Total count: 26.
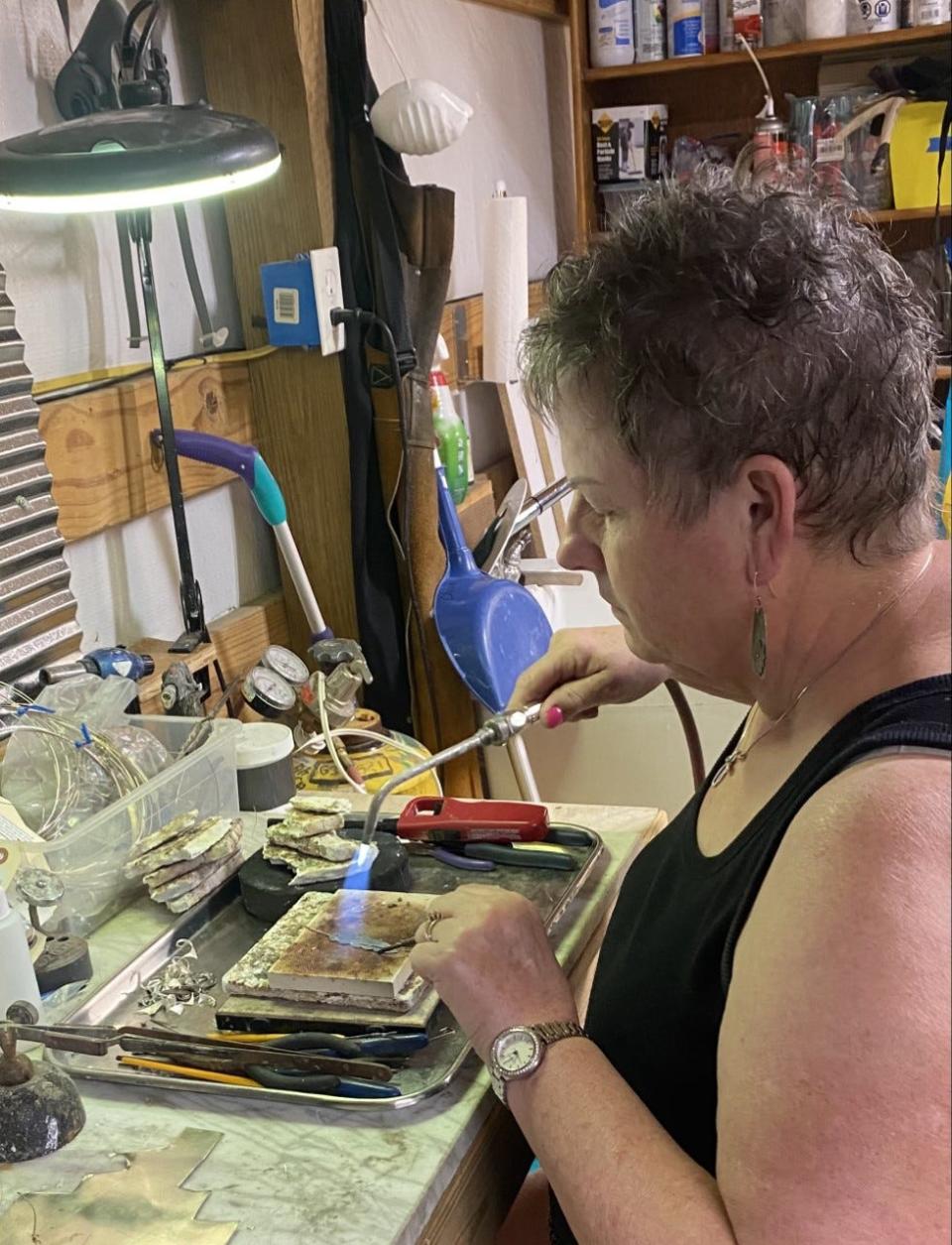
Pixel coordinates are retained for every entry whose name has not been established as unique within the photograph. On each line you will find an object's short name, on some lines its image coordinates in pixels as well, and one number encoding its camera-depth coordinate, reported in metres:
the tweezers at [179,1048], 0.85
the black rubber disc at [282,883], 1.10
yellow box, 2.55
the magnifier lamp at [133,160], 1.08
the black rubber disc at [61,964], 1.00
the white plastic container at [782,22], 2.59
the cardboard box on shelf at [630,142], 2.80
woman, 0.54
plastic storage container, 1.07
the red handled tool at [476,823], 1.19
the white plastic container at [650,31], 2.71
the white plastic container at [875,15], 2.51
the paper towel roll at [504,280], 2.12
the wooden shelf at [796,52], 2.52
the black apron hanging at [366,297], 1.63
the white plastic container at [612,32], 2.70
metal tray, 0.85
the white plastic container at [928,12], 2.47
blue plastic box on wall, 1.61
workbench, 0.75
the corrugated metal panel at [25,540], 1.23
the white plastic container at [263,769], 1.34
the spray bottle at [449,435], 1.99
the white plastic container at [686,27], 2.65
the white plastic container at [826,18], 2.52
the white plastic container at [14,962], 0.92
